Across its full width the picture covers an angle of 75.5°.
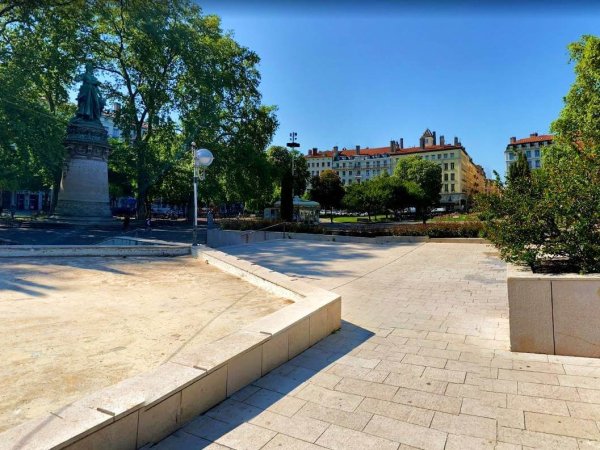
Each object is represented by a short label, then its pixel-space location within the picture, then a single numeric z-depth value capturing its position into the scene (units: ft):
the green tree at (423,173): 242.99
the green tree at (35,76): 71.41
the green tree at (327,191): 190.90
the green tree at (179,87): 99.14
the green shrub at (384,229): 60.34
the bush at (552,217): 14.10
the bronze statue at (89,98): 86.48
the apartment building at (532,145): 324.80
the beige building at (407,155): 332.19
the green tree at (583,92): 70.85
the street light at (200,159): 39.50
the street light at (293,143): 169.76
